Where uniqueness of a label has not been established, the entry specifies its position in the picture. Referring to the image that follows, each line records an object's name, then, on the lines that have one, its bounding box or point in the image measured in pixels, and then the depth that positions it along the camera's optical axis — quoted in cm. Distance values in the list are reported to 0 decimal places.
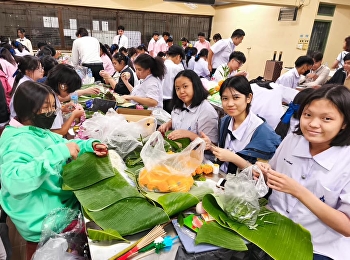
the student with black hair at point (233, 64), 437
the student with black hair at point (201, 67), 579
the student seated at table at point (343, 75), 393
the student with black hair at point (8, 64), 382
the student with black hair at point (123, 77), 369
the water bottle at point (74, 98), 284
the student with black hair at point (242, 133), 166
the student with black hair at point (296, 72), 410
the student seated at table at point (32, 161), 117
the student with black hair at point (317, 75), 480
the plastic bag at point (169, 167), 136
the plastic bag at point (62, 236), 119
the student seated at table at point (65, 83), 229
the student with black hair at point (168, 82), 394
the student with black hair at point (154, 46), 836
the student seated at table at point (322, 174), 111
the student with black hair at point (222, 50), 553
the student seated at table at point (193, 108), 213
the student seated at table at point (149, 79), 313
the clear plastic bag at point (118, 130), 181
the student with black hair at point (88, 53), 462
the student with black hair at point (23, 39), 724
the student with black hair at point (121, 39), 796
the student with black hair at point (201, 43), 811
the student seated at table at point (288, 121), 208
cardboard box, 236
